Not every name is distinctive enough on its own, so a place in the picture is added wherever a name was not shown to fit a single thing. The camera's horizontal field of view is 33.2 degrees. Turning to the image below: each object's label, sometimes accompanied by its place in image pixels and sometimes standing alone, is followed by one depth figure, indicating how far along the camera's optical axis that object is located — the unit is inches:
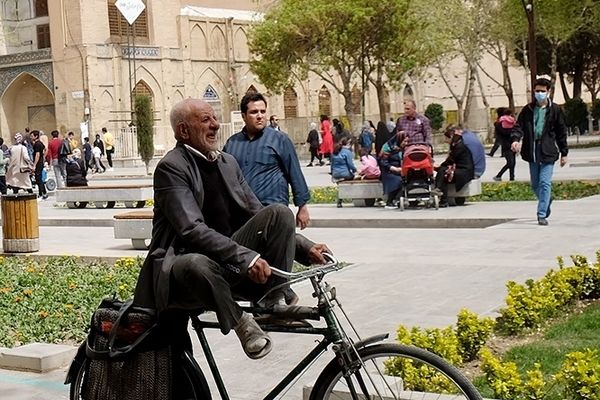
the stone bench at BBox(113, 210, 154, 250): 521.0
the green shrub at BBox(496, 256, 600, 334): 269.3
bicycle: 161.0
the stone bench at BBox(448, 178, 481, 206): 659.4
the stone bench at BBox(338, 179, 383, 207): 697.6
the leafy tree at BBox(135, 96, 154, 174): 1448.1
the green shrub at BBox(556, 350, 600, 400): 186.1
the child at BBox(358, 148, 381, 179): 712.4
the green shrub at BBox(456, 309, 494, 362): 239.8
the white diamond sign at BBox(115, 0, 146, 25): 1838.1
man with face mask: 491.8
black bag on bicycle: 181.0
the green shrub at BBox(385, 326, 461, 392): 166.2
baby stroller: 633.0
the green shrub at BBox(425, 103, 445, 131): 2146.9
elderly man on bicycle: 164.7
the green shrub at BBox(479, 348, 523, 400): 193.0
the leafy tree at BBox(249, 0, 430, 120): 1560.0
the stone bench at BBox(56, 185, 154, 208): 849.5
